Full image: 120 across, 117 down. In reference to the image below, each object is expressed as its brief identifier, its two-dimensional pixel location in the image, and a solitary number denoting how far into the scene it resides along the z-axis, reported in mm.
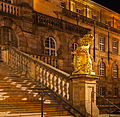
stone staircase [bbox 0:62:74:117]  7246
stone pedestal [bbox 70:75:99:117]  7848
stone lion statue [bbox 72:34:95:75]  8164
